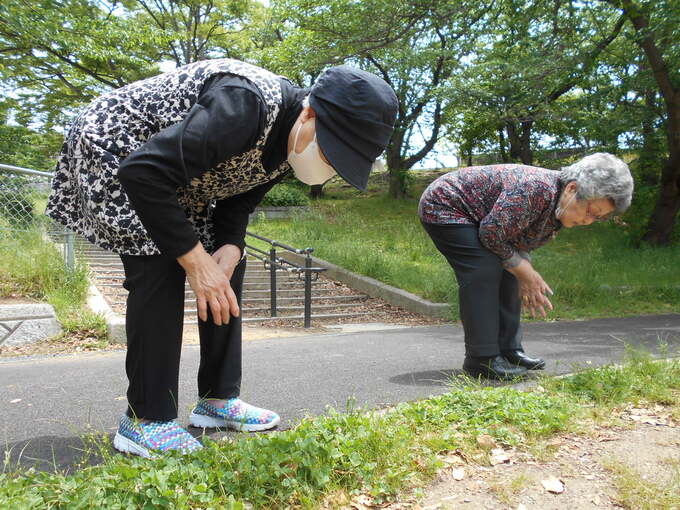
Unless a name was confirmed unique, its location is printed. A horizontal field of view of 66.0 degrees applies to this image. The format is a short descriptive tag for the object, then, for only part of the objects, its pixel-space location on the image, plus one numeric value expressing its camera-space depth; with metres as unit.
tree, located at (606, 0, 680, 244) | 8.31
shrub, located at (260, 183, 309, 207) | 17.33
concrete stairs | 7.93
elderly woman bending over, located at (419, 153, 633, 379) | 2.84
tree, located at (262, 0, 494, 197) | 10.53
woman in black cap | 1.67
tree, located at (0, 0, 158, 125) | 11.09
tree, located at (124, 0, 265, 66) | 20.72
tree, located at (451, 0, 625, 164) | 10.04
